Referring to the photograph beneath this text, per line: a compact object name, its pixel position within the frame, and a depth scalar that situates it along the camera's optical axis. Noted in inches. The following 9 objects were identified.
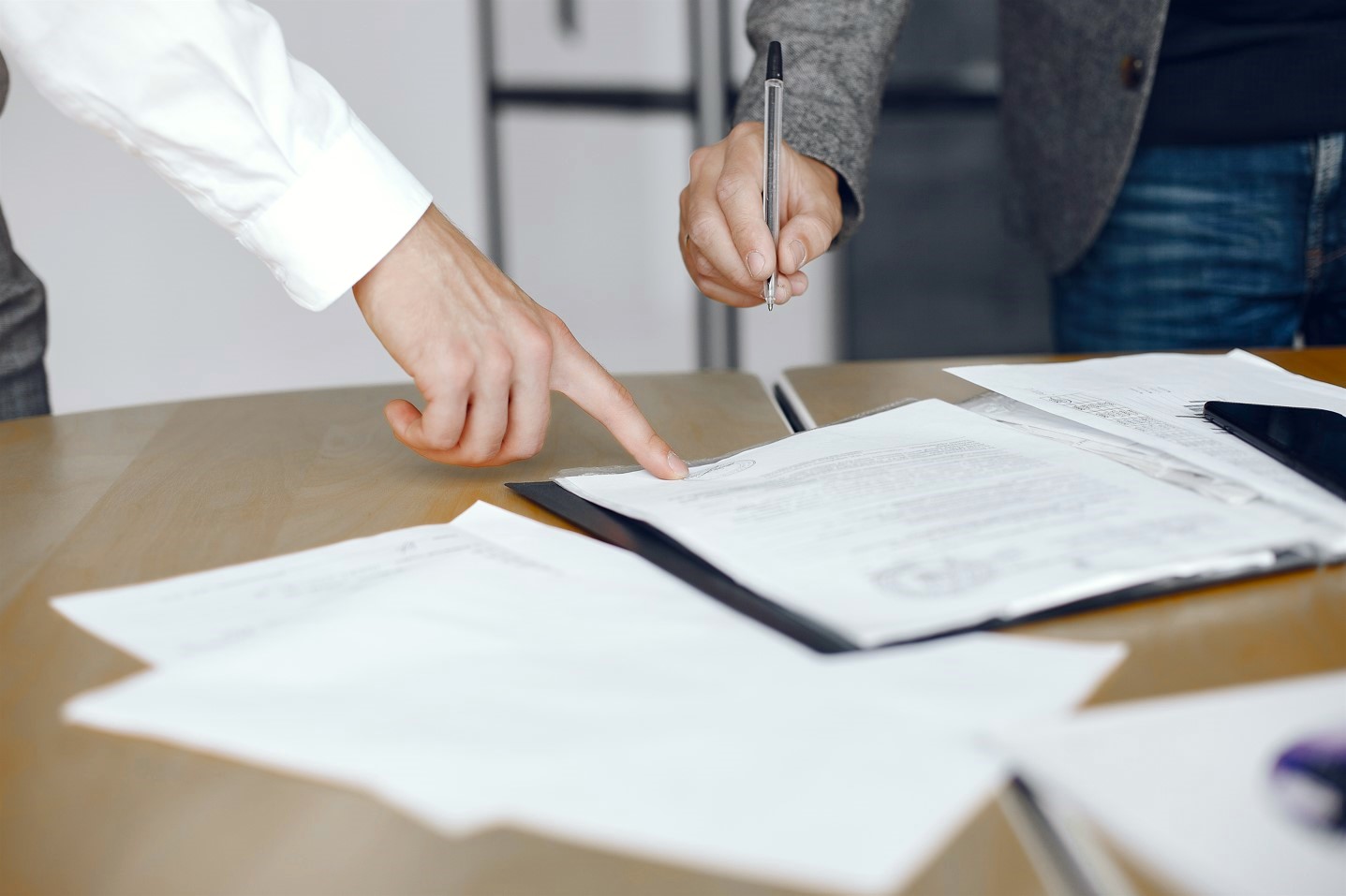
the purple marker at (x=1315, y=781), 10.4
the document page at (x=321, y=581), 16.3
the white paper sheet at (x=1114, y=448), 20.1
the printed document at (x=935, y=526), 15.9
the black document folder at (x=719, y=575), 15.2
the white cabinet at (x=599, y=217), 89.8
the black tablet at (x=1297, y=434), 20.2
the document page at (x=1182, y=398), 19.7
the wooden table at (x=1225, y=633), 14.3
